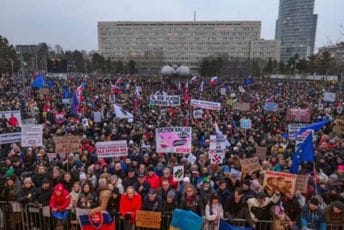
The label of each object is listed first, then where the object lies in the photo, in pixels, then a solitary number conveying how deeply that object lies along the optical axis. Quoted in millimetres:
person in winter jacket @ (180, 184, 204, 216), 6461
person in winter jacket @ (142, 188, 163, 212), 6445
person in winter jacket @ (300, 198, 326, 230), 6098
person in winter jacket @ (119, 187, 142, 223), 6449
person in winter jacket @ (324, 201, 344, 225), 6078
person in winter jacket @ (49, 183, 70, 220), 6535
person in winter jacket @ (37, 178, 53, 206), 6746
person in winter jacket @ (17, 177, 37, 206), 6676
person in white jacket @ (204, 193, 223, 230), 6184
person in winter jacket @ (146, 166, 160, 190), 7664
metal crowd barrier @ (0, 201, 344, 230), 6570
